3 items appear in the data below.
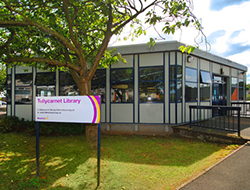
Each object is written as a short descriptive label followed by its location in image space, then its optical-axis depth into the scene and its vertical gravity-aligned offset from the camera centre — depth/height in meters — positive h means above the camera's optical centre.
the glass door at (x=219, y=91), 10.73 +0.52
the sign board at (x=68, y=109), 3.57 -0.26
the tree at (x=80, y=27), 5.23 +2.55
